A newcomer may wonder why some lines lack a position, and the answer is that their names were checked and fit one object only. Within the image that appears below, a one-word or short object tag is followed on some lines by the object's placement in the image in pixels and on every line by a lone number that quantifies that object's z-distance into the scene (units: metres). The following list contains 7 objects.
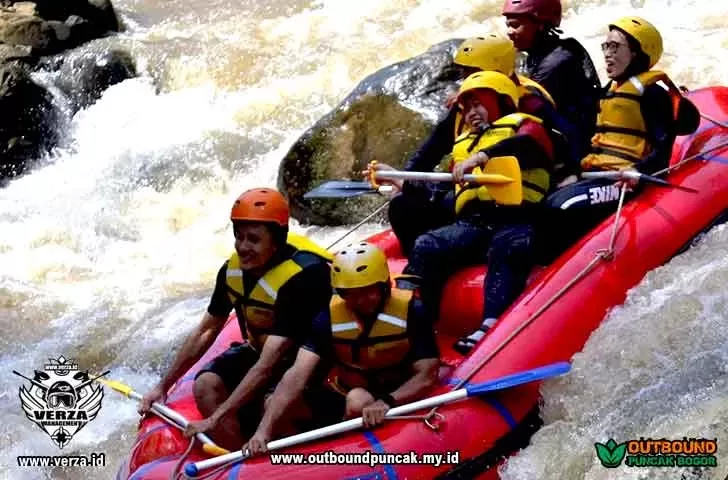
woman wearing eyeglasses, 9.80
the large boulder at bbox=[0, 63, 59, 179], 20.12
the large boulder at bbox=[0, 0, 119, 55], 21.98
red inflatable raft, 7.71
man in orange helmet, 8.05
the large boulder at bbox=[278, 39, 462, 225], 14.85
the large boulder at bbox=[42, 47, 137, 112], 21.22
